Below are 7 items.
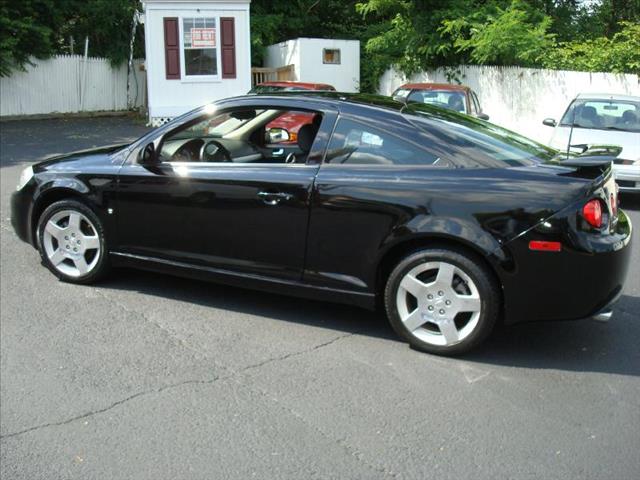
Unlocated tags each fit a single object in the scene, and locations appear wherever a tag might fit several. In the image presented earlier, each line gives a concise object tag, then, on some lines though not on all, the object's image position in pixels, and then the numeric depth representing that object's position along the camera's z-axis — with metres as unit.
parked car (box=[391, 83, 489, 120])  13.49
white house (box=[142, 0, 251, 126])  19.39
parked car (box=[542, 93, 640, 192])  9.96
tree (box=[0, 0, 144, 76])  21.70
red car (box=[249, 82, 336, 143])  6.56
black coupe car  4.21
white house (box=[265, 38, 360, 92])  22.19
